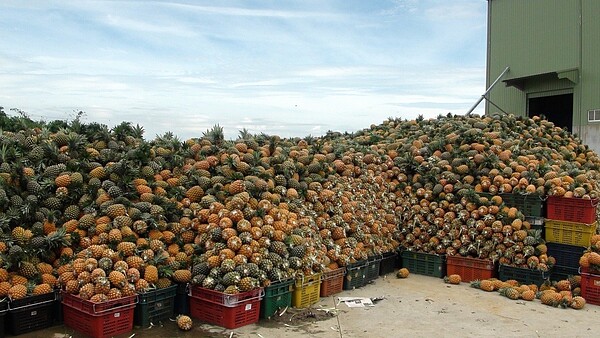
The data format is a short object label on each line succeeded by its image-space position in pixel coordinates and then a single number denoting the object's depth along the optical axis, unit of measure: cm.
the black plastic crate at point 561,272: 821
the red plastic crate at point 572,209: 810
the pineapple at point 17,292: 552
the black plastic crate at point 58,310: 596
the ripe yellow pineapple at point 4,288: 550
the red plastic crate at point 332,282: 749
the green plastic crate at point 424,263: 909
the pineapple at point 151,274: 598
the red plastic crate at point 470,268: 857
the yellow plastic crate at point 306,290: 682
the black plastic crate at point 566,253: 820
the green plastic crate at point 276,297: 643
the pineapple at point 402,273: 898
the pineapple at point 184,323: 597
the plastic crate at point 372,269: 839
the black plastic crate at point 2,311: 545
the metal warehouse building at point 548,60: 2112
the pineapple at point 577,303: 713
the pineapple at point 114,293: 557
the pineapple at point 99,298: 549
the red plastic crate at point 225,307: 602
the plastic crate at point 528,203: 856
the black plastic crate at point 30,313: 560
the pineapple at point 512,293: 760
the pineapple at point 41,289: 575
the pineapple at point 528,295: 755
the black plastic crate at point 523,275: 810
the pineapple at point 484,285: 809
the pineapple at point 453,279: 860
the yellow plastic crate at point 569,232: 810
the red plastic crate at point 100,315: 553
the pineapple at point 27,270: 581
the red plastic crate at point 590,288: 742
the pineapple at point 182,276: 629
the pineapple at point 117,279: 566
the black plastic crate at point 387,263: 911
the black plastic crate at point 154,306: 595
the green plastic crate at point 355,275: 791
